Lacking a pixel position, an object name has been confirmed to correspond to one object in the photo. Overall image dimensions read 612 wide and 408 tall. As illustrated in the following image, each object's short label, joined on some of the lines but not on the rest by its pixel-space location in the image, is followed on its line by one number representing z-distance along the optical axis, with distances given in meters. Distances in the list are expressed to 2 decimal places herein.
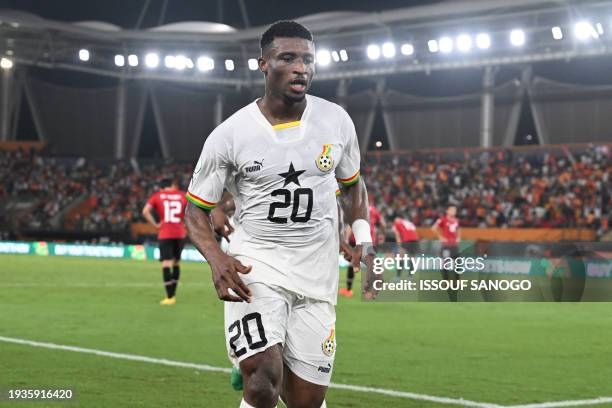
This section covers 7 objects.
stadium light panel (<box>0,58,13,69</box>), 45.72
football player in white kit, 4.78
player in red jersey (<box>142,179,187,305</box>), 15.95
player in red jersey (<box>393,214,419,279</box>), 23.39
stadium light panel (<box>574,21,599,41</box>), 37.59
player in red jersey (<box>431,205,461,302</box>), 21.92
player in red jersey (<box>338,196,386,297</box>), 19.28
